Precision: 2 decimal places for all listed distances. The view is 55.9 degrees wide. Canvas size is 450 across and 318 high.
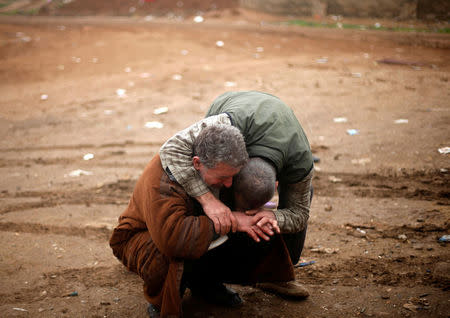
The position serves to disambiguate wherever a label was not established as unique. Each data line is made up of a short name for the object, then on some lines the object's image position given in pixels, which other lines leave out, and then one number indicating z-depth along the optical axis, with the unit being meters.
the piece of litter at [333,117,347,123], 5.40
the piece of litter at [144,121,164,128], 5.69
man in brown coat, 2.15
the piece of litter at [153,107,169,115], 6.10
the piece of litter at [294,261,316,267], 3.06
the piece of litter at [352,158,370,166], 4.38
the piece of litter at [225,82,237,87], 6.91
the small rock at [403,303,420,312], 2.46
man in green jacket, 2.22
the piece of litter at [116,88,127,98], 6.92
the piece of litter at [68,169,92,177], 4.57
